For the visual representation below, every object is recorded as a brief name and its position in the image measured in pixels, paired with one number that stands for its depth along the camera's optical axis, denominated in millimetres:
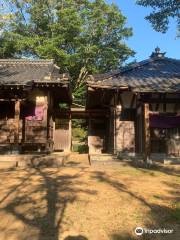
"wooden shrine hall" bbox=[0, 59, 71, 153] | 8916
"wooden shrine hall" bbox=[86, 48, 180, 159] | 8398
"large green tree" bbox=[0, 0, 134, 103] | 19308
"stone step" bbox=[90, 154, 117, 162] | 8171
